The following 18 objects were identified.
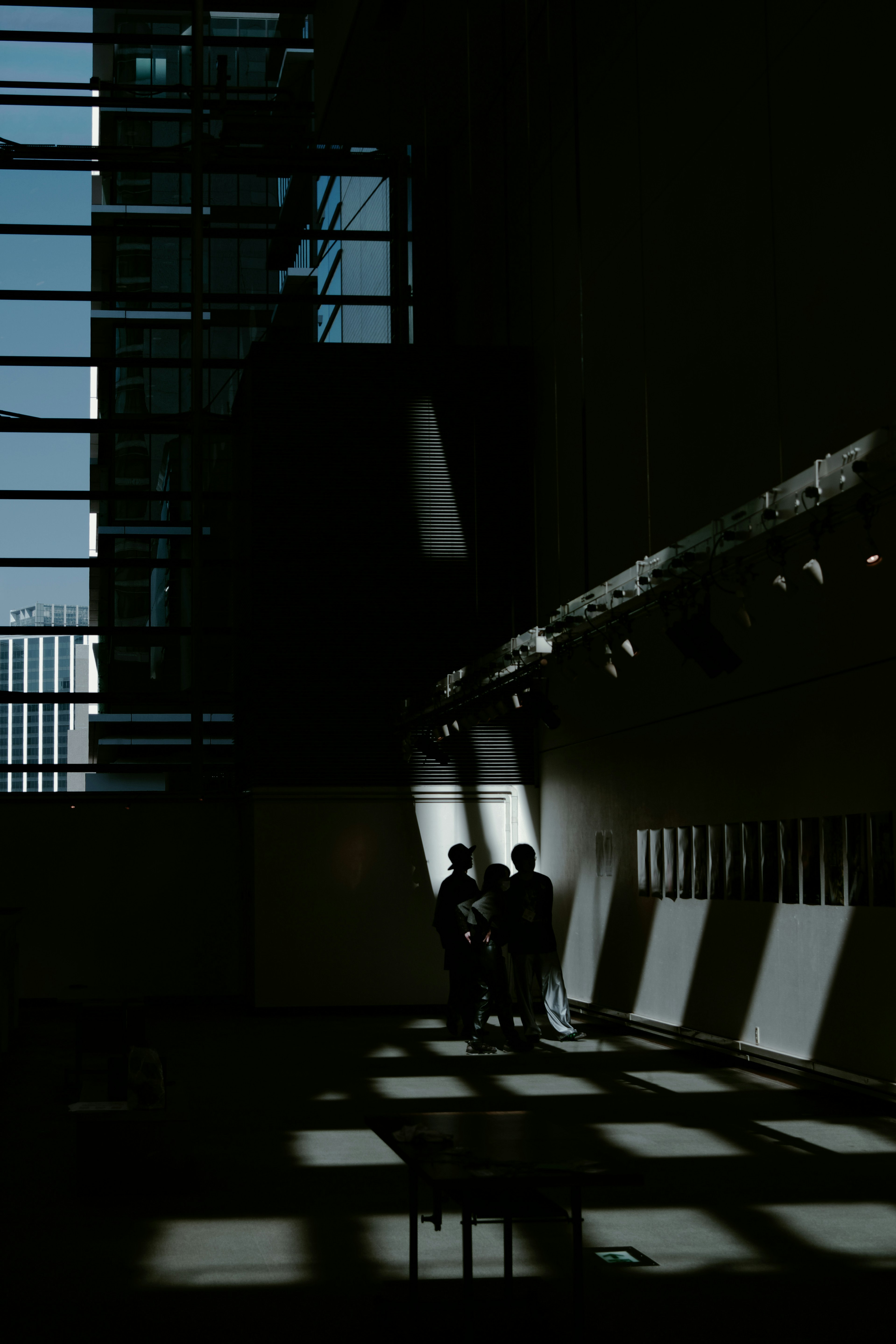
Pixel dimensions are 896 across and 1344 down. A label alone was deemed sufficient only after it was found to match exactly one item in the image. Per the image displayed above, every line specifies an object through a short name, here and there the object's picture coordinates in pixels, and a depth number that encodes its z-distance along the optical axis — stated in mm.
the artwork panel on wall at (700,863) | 11336
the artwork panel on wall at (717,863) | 10992
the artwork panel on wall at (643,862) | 12555
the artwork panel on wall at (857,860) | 8922
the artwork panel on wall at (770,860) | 10125
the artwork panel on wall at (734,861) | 10711
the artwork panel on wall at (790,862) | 9836
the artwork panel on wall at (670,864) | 11883
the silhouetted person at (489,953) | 11695
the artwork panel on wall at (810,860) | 9523
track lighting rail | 6152
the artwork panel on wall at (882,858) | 8641
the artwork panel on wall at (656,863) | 12234
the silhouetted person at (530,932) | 11766
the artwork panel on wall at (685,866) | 11594
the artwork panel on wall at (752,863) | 10422
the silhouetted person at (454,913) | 12625
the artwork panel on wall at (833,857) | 9219
